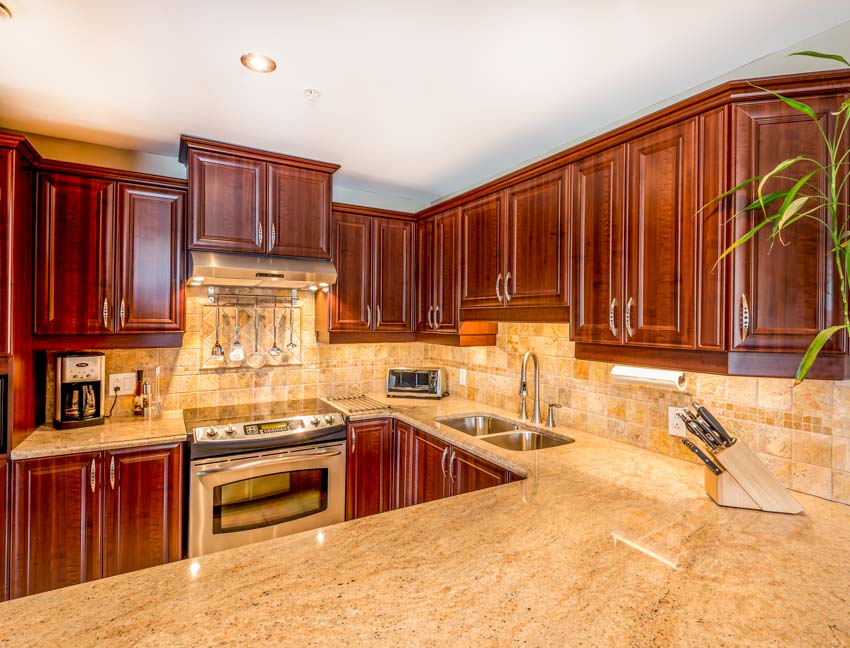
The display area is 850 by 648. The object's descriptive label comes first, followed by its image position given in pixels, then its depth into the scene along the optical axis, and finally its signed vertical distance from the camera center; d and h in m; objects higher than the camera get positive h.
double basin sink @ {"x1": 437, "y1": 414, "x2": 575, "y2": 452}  2.54 -0.61
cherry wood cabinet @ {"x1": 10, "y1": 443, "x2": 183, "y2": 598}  2.10 -0.91
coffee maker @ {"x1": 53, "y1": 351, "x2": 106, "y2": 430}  2.40 -0.33
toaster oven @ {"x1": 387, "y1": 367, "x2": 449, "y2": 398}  3.40 -0.41
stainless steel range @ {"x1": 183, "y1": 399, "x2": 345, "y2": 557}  2.44 -0.82
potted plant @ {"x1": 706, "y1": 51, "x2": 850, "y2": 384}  1.20 +0.39
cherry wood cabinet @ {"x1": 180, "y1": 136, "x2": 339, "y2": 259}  2.60 +0.76
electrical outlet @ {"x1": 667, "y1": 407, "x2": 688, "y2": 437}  1.97 -0.41
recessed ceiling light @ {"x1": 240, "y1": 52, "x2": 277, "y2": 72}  1.76 +1.03
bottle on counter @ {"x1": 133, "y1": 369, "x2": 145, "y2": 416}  2.76 -0.46
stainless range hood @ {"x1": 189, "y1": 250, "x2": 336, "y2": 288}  2.56 +0.33
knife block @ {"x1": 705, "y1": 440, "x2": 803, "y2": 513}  1.46 -0.50
